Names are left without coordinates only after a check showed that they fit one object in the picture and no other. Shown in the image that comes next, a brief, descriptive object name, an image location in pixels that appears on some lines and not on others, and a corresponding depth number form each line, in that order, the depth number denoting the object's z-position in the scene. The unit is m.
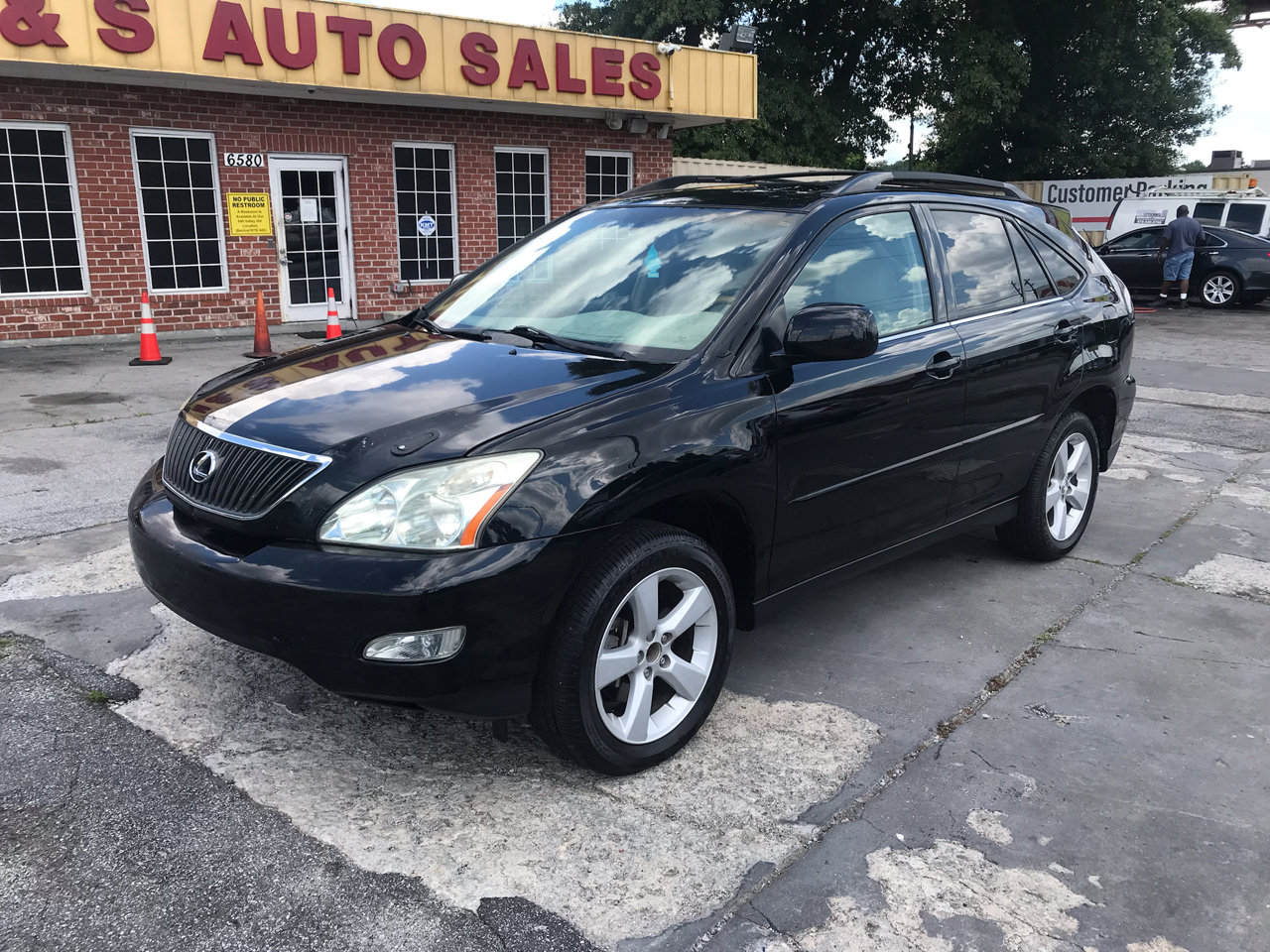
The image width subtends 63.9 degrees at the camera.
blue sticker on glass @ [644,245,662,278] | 3.67
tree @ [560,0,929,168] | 26.28
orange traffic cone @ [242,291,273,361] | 11.00
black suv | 2.64
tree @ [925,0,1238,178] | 26.59
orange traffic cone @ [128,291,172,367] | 10.69
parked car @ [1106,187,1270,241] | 19.98
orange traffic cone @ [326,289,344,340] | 11.26
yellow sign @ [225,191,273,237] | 12.91
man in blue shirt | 18.19
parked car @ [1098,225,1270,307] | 18.31
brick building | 11.41
